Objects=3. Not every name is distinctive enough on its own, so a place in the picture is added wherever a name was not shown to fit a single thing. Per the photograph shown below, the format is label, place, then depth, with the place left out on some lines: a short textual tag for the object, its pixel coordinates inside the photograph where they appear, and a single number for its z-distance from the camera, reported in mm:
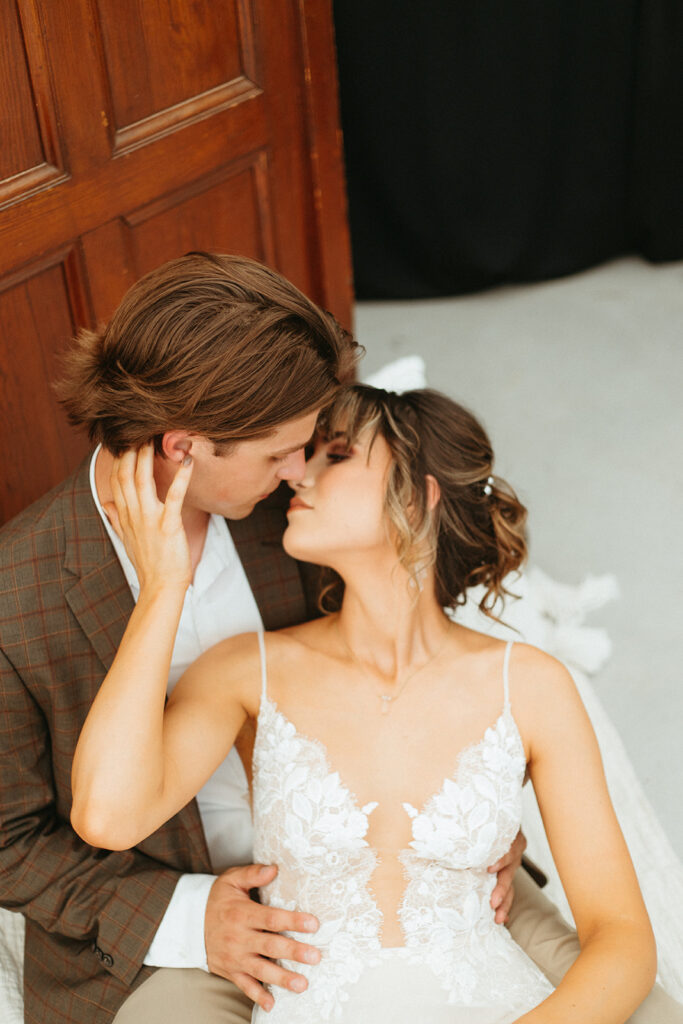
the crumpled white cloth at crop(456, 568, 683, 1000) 2035
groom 1517
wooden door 1825
